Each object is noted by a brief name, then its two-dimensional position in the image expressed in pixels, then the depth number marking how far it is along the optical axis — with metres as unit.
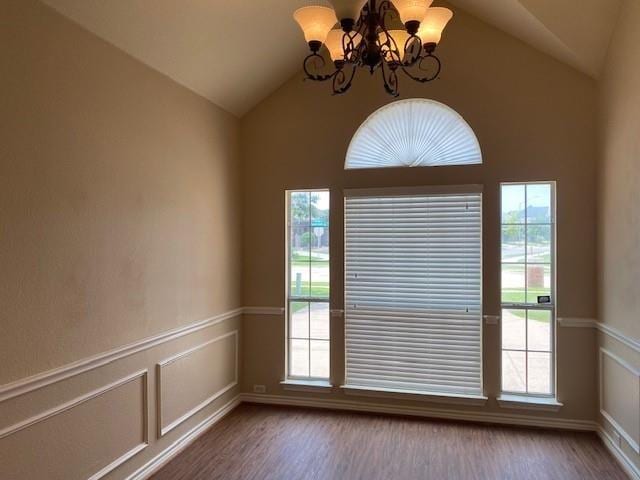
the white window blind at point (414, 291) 3.79
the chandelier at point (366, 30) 2.06
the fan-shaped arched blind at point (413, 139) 3.81
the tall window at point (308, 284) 4.18
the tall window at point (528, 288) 3.67
